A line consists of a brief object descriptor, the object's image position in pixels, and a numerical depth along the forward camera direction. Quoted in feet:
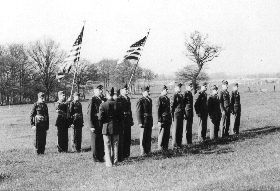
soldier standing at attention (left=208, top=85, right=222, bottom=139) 43.06
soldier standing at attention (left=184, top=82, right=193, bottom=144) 40.01
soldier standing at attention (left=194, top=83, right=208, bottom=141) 42.09
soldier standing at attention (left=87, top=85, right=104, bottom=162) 31.50
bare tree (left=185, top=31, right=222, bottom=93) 216.33
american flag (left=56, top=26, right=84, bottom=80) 42.04
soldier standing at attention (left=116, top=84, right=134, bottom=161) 32.67
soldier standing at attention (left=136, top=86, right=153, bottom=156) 33.95
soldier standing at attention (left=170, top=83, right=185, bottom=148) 37.96
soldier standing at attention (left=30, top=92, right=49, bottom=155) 37.22
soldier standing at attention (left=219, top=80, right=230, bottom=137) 45.11
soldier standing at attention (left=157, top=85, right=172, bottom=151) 35.70
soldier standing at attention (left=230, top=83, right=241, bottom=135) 47.03
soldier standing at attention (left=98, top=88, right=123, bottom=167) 28.96
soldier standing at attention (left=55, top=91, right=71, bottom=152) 38.40
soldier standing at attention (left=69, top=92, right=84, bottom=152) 38.78
